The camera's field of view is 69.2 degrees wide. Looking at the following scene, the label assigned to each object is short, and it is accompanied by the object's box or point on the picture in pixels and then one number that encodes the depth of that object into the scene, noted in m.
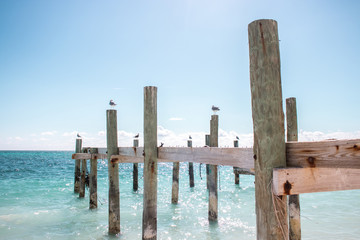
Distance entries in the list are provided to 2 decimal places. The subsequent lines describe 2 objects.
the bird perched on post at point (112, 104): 8.23
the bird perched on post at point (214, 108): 8.68
